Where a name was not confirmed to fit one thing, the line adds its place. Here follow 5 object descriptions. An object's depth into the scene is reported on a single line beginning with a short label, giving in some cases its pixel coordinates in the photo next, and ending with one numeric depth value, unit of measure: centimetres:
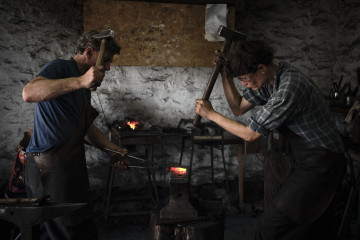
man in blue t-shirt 203
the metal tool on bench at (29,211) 152
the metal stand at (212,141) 414
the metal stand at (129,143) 400
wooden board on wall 440
